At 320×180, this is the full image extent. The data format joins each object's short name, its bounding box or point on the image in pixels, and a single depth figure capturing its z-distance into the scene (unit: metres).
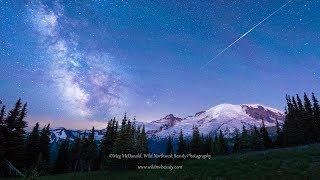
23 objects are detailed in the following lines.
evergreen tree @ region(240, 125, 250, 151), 60.78
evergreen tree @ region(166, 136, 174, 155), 64.22
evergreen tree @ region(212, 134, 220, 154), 66.92
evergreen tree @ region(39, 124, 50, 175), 40.32
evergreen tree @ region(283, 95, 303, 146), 49.44
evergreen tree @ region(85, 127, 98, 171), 47.85
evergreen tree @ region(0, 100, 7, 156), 27.05
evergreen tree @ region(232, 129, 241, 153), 67.78
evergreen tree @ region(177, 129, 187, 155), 60.41
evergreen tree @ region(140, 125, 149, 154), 47.66
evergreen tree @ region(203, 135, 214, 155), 63.59
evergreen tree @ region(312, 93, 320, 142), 48.34
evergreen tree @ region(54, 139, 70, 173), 46.95
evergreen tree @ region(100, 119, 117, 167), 46.87
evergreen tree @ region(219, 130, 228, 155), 68.51
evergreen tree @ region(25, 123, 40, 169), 37.65
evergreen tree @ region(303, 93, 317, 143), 48.62
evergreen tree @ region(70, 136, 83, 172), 49.31
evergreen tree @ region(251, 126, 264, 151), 58.37
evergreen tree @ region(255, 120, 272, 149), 62.04
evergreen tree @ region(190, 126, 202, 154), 57.96
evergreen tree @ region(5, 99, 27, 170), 29.06
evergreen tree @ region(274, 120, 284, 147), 58.63
